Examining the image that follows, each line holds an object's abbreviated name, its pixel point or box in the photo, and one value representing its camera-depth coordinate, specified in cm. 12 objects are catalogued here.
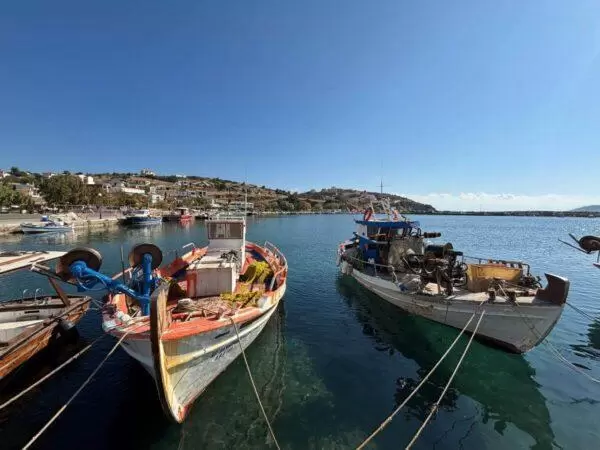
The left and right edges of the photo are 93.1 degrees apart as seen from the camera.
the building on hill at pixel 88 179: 17542
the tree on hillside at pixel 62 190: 8106
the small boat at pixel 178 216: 9400
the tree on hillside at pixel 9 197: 6769
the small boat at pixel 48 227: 4791
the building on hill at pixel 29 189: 11206
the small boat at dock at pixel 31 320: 888
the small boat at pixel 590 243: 1494
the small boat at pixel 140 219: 7212
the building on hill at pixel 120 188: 15338
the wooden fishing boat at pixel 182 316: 683
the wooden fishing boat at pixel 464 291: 1043
